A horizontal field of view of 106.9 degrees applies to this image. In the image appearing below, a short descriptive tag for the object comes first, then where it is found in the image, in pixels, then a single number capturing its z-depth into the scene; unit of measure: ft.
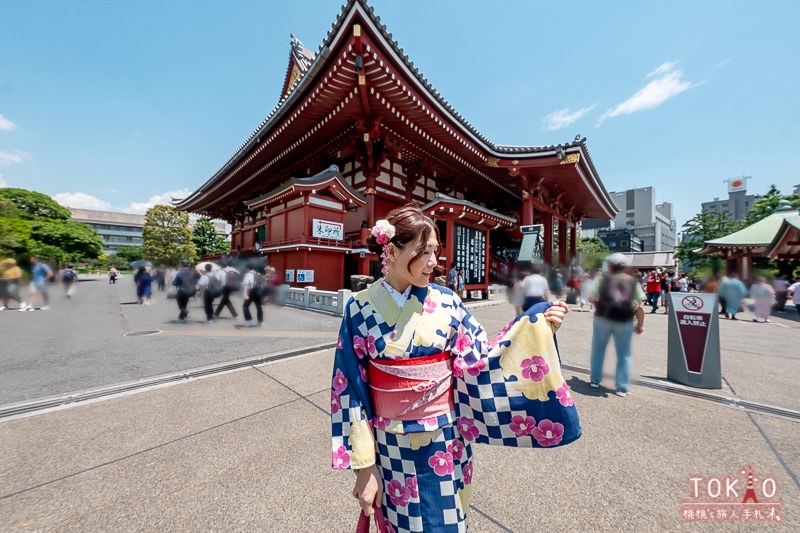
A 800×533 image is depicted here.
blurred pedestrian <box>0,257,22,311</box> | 26.71
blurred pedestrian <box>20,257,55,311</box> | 30.89
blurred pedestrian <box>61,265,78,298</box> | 41.34
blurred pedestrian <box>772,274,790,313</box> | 35.73
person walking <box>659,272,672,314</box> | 34.92
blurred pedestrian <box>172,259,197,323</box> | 24.47
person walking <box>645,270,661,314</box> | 33.78
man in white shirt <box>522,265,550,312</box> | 17.90
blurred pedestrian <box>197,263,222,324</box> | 22.98
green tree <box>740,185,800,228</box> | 67.82
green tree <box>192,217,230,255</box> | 112.68
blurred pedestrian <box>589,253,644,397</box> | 10.27
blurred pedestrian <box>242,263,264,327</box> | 22.08
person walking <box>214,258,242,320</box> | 24.02
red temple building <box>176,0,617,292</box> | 24.98
